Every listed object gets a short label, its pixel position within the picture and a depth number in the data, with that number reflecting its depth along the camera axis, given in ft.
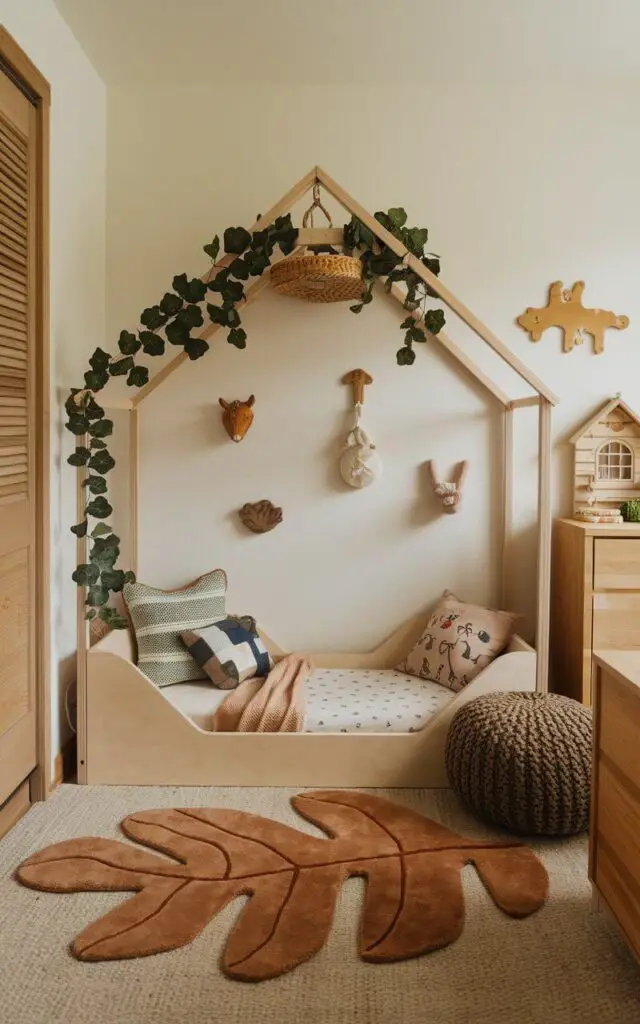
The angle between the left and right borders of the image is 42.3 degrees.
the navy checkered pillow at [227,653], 9.72
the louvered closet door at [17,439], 7.75
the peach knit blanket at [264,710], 9.00
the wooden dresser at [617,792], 5.61
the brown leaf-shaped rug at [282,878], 6.16
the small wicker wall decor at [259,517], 10.99
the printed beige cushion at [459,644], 9.82
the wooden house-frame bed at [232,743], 8.93
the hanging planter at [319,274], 8.94
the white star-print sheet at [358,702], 9.07
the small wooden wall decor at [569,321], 10.94
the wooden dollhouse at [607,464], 10.99
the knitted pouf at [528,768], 7.61
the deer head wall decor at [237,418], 10.77
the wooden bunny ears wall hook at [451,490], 10.84
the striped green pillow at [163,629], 9.79
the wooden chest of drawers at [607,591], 9.75
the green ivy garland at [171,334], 8.84
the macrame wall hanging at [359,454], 10.88
